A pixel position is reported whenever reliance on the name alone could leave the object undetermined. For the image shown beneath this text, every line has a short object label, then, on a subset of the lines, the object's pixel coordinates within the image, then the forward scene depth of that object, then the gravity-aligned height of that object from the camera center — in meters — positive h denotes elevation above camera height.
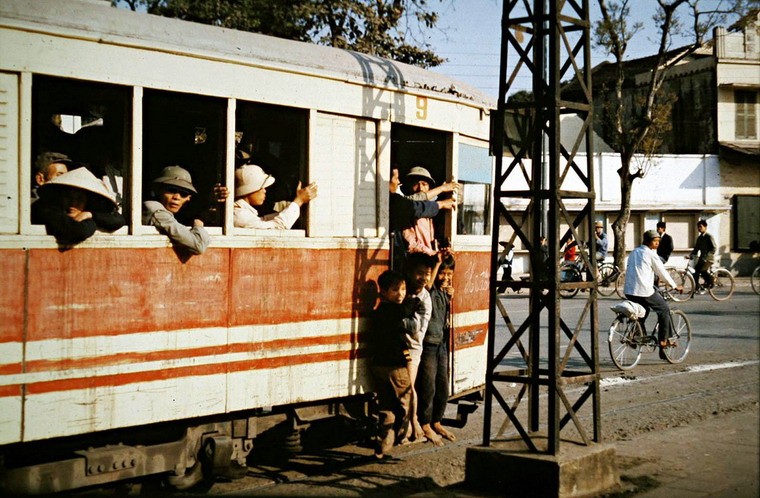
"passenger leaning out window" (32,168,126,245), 5.62 +0.27
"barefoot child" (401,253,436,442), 7.74 -0.39
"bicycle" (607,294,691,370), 13.05 -1.11
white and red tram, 5.58 +0.00
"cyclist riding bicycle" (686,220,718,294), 23.73 +0.02
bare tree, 29.00 +5.40
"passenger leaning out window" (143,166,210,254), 6.20 +0.29
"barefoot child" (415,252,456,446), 7.97 -0.91
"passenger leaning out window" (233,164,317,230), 6.87 +0.40
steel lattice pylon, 6.55 +0.44
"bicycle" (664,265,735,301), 23.33 -0.63
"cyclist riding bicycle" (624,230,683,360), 13.11 -0.38
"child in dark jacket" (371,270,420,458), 7.59 -0.76
